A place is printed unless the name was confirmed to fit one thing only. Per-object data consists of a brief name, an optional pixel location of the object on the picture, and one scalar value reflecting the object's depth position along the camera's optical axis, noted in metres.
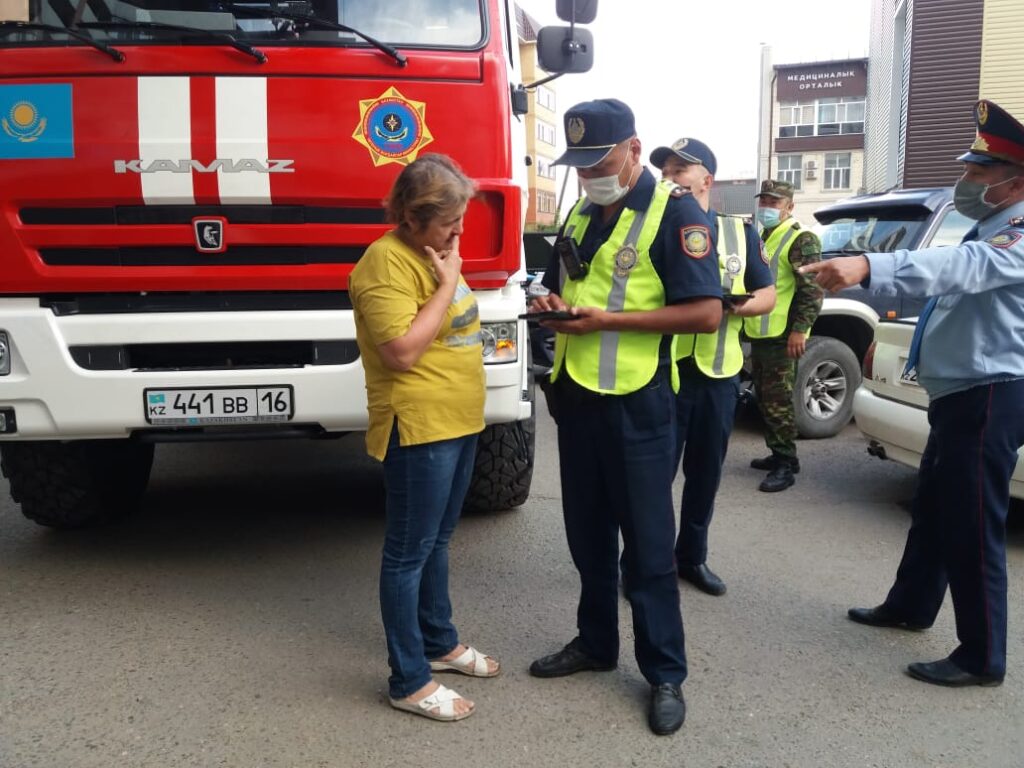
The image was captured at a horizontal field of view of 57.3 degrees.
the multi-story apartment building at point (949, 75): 16.48
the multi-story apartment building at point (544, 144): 58.78
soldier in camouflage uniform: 5.35
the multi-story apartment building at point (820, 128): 60.12
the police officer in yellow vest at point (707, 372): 3.88
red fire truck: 3.57
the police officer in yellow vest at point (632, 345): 2.73
